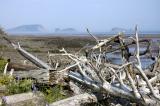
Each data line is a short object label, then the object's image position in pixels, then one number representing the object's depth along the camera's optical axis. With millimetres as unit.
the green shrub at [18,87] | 9750
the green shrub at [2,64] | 13434
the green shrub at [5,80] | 10383
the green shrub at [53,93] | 9906
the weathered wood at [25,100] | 8352
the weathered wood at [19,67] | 14250
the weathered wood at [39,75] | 10781
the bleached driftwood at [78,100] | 8430
